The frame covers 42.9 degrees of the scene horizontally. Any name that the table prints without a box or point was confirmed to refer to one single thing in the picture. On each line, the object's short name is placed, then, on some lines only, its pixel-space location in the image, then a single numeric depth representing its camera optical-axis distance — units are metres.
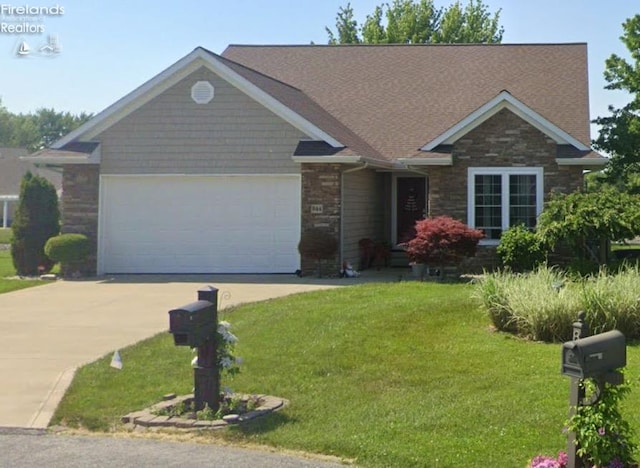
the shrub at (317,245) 17.83
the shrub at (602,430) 5.12
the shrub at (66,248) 18.22
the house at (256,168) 18.17
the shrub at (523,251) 17.08
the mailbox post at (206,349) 6.92
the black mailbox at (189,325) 6.79
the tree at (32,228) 19.27
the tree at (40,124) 101.75
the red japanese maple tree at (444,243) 16.34
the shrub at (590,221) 15.45
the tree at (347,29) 45.66
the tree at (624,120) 22.81
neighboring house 47.06
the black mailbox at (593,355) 4.98
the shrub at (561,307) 10.15
